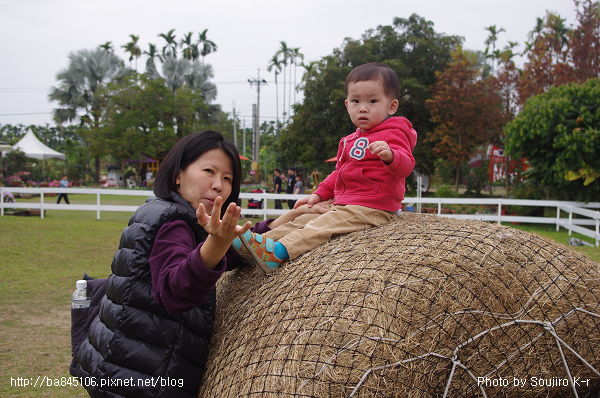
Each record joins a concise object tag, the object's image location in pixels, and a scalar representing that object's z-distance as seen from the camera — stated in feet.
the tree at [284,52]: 192.34
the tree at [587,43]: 68.80
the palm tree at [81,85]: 155.12
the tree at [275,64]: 194.59
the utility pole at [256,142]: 158.30
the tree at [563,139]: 42.16
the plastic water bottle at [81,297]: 9.24
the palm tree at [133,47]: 175.11
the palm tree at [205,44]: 191.21
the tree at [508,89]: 85.10
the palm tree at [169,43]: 185.68
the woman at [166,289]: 6.22
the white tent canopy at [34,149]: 133.18
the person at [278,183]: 66.85
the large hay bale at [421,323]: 6.09
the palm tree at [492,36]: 169.11
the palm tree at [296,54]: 193.88
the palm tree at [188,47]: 188.24
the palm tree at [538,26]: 158.16
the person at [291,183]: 64.28
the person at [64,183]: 65.10
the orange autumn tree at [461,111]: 79.56
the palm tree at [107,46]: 164.45
